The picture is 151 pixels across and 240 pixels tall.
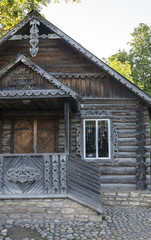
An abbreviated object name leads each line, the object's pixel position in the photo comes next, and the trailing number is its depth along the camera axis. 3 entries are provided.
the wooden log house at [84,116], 9.38
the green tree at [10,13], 7.88
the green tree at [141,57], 28.52
